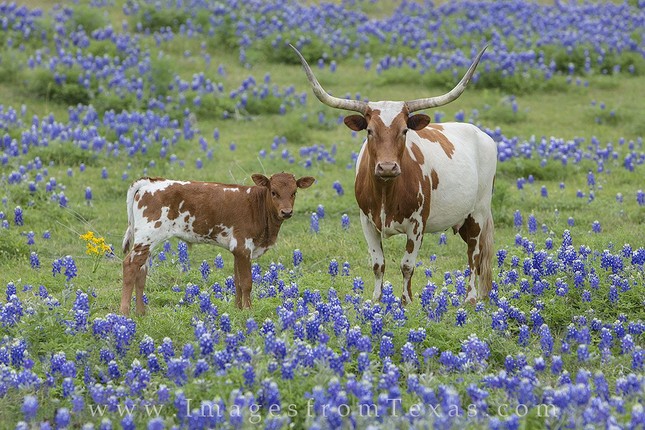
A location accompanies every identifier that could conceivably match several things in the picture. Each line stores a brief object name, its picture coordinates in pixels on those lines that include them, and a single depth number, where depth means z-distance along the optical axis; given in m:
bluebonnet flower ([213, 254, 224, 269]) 20.75
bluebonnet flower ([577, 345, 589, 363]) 14.42
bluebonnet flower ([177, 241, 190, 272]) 20.55
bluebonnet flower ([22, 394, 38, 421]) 11.84
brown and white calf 17.19
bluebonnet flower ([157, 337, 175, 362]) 14.22
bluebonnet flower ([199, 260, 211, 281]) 19.45
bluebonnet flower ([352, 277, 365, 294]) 17.80
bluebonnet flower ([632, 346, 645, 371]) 14.40
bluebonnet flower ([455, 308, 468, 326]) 16.23
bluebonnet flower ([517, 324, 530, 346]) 15.48
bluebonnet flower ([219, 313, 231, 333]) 15.35
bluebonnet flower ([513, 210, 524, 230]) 24.36
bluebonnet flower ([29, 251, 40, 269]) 20.37
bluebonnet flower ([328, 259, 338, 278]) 19.16
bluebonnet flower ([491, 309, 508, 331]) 15.81
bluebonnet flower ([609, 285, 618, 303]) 17.03
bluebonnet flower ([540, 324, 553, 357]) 15.09
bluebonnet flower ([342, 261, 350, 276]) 19.95
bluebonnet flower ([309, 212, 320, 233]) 23.59
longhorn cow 17.39
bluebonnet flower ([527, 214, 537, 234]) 23.50
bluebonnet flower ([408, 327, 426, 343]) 14.95
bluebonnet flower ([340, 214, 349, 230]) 23.89
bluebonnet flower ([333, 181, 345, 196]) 26.59
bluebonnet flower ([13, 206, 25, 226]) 23.62
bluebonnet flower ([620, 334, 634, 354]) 14.84
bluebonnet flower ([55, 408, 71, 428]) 11.82
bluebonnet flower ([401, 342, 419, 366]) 14.14
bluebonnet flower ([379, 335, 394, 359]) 14.57
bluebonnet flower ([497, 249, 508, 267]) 20.14
